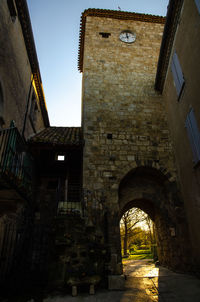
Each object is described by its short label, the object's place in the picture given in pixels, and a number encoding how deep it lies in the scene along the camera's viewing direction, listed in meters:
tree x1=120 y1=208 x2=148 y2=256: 19.05
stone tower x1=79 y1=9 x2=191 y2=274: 7.92
